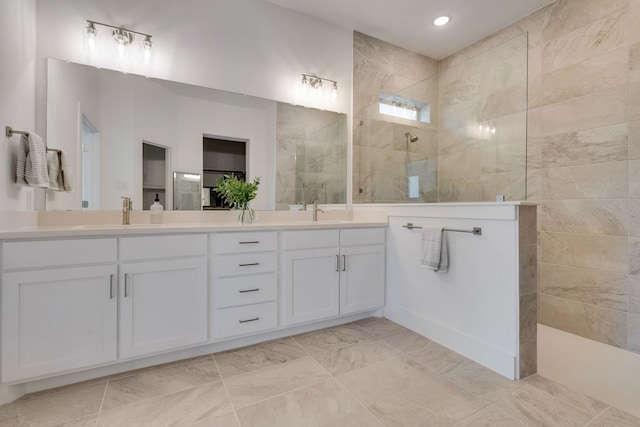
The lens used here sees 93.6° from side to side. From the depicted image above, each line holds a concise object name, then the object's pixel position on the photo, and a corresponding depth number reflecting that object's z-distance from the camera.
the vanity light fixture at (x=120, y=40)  1.98
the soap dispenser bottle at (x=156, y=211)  2.10
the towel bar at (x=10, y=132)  1.51
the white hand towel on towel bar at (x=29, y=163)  1.58
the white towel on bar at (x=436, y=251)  2.05
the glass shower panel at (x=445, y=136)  2.49
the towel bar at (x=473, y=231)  1.86
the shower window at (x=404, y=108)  3.14
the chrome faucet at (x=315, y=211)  2.73
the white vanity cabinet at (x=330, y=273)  2.17
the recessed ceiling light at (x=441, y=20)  2.79
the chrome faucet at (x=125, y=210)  2.00
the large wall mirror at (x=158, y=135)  1.94
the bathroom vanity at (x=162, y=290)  1.47
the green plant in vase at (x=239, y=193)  2.30
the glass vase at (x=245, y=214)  2.34
